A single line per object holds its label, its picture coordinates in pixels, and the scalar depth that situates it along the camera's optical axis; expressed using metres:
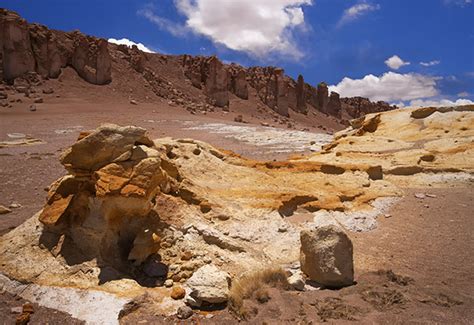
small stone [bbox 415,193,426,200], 9.22
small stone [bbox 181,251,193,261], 5.89
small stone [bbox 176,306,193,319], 4.71
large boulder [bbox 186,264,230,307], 4.93
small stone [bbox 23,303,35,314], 4.78
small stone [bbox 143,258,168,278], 5.64
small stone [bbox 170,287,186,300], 5.11
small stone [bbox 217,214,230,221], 7.00
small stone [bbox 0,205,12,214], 8.46
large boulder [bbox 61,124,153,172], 5.91
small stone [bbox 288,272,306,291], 5.50
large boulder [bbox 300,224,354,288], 5.62
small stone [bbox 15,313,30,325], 4.57
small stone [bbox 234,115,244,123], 48.95
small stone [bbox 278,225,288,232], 7.23
